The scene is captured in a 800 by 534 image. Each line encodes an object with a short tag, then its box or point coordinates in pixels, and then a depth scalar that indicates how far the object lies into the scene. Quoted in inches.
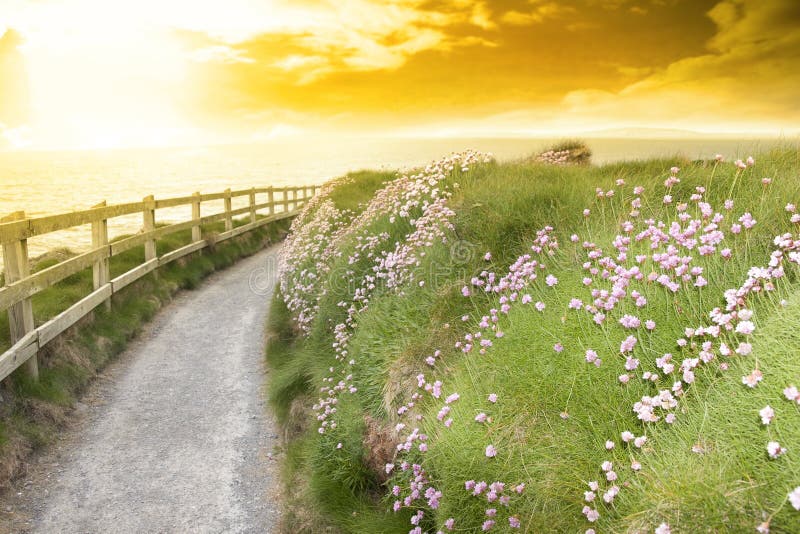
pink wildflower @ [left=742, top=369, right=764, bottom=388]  96.3
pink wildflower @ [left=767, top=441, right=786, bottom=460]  83.7
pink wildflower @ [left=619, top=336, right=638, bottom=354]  125.0
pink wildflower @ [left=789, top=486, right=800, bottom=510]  72.3
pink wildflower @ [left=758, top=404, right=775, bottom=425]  86.4
